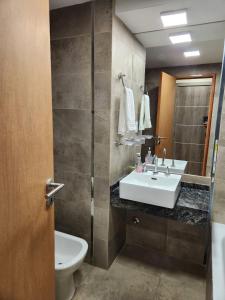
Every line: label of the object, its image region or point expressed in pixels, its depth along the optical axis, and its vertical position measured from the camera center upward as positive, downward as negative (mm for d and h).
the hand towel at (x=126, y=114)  1805 +21
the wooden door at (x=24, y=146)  765 -133
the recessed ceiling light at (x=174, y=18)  1523 +751
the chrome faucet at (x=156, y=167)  2098 -517
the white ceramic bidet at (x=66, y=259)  1495 -1138
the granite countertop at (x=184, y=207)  1612 -729
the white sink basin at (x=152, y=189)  1620 -595
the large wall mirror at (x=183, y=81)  1718 +359
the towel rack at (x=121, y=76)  1782 +348
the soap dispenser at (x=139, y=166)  2102 -498
